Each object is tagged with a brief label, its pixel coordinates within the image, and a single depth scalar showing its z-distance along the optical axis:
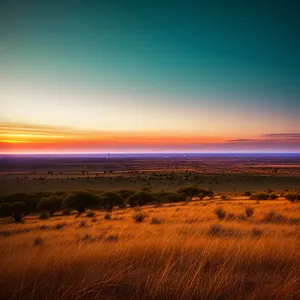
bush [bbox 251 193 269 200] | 34.38
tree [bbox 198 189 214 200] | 46.18
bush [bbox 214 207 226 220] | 14.09
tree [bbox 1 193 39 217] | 36.03
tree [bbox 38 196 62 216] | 37.25
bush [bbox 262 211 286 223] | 11.29
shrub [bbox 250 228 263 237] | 6.97
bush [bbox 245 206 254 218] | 14.10
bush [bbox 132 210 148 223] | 16.61
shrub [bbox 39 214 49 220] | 31.98
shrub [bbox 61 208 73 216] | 36.44
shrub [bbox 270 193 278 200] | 33.66
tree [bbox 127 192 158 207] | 40.91
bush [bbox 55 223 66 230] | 18.03
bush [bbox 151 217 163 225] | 14.29
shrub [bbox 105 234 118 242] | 7.30
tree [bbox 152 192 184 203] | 42.62
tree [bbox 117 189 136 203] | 47.55
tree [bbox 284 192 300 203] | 25.44
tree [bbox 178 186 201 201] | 46.72
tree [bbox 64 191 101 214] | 36.66
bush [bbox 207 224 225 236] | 7.69
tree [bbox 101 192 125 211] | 39.59
